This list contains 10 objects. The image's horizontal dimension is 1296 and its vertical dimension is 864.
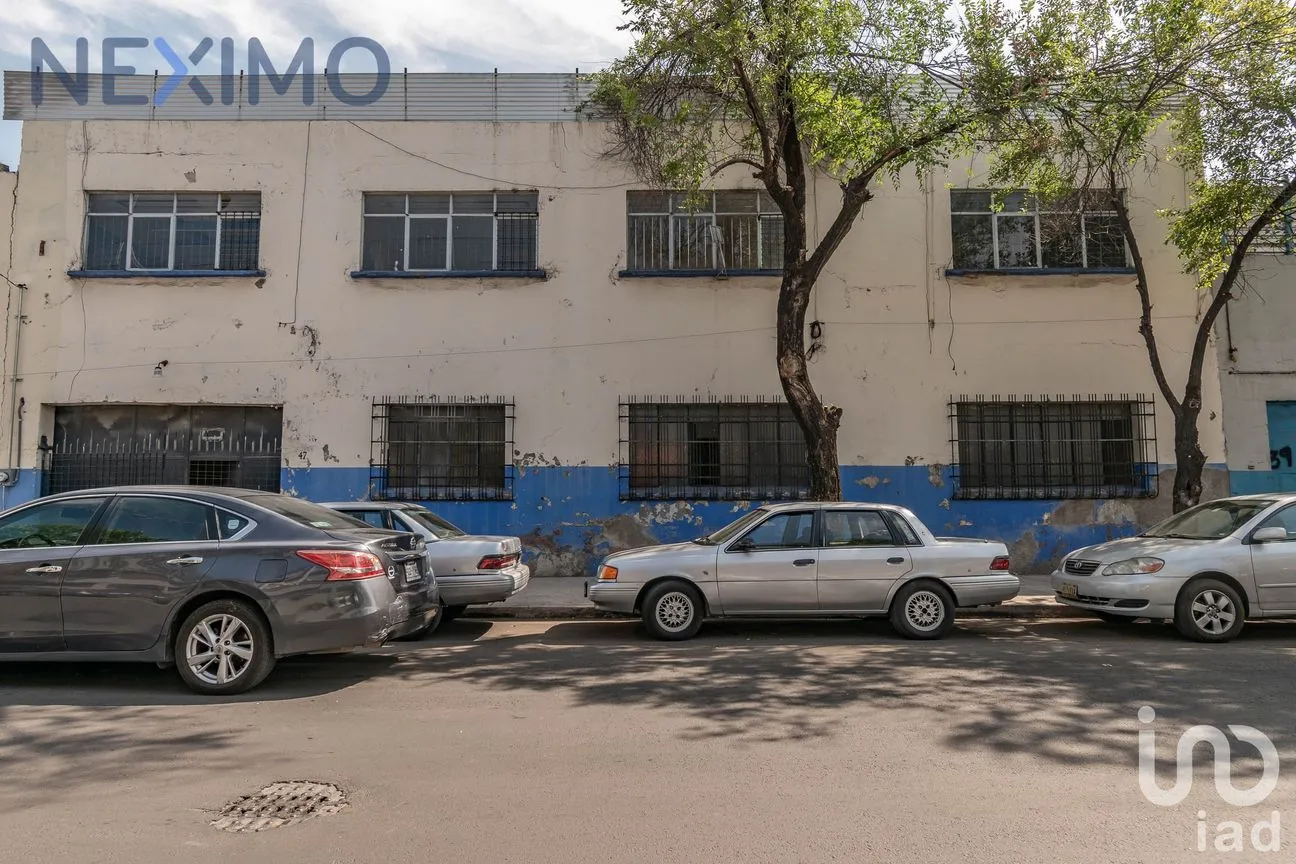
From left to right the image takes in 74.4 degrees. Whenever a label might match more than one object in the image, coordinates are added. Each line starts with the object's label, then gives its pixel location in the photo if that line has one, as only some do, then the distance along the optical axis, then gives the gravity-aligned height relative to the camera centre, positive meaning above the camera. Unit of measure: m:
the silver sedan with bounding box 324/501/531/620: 8.73 -0.66
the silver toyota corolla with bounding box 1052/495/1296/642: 8.12 -0.82
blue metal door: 13.34 +0.75
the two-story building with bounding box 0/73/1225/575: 13.27 +2.20
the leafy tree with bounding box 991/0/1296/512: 10.30 +4.82
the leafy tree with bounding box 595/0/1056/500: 9.89 +5.03
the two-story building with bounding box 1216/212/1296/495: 13.33 +1.91
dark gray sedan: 6.05 -0.71
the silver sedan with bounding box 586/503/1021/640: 8.32 -0.84
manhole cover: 3.86 -1.47
